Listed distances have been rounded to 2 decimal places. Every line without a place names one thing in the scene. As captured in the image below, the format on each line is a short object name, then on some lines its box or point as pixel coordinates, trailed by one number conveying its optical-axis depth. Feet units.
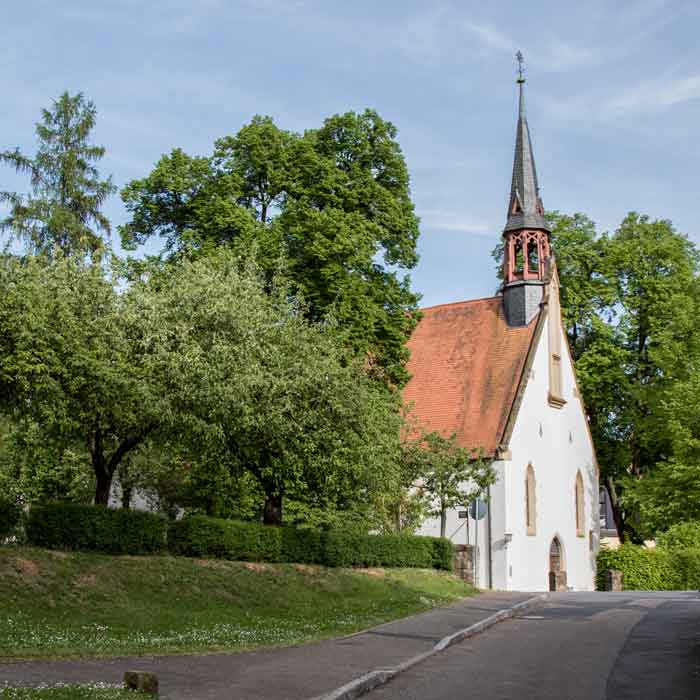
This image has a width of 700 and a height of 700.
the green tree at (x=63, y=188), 111.75
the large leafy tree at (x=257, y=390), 72.38
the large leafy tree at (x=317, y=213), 106.32
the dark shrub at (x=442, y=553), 104.81
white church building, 124.88
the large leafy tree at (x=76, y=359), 64.95
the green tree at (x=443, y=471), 108.37
